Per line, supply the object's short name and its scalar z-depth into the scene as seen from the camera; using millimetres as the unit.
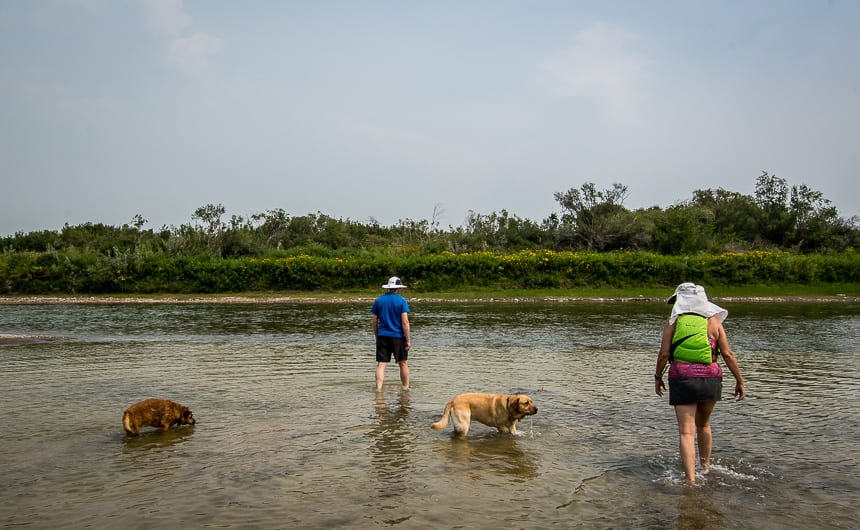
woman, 7395
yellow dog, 9570
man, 13180
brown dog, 9586
